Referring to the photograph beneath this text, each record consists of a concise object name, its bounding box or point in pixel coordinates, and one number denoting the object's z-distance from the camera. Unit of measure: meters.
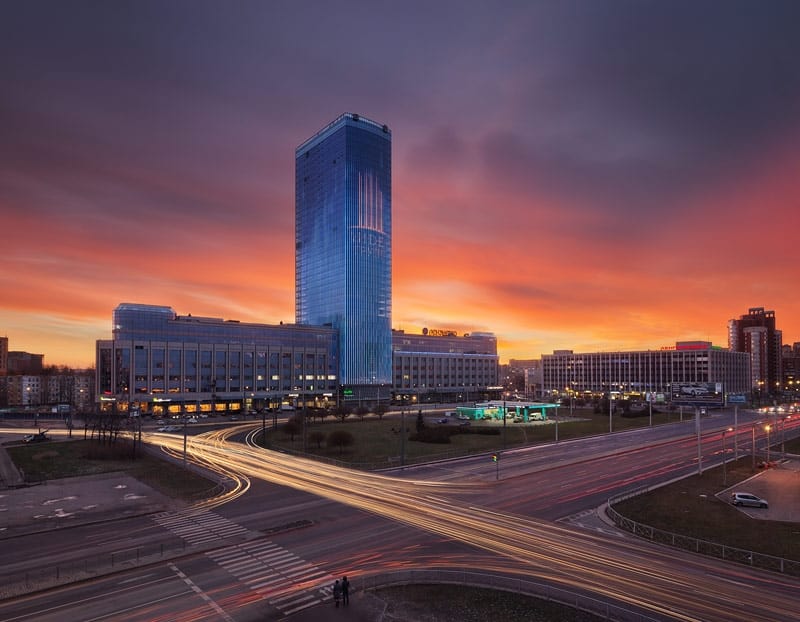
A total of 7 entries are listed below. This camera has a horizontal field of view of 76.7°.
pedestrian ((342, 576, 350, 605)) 27.34
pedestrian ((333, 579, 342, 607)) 27.17
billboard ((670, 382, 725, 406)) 169.57
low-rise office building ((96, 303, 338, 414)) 144.88
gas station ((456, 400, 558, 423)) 133.62
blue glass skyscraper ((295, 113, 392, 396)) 198.25
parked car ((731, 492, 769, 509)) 48.09
